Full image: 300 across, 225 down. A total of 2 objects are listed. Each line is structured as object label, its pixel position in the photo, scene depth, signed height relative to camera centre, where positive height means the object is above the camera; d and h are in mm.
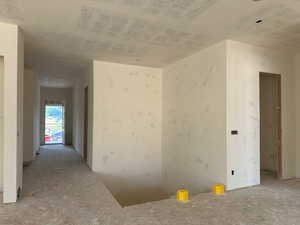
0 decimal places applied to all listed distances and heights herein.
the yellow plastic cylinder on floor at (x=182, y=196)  3133 -1259
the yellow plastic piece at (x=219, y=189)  3381 -1243
